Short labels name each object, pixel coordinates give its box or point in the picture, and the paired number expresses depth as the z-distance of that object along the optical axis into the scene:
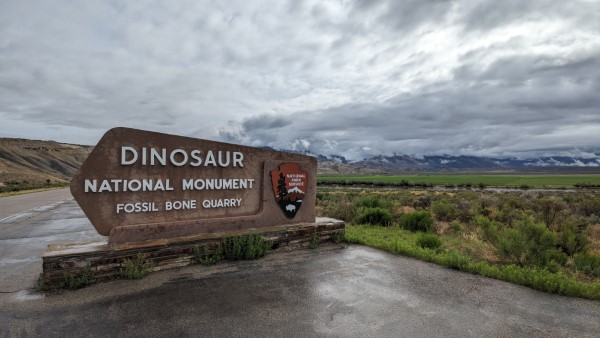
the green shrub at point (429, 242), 8.23
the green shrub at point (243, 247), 6.73
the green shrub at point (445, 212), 14.09
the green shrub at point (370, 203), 15.51
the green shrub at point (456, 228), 11.06
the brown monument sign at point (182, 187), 5.99
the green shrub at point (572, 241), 7.97
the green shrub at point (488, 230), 8.00
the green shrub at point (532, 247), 6.71
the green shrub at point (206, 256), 6.40
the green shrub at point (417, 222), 11.38
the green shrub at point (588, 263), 6.46
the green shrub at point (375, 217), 12.74
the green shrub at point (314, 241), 7.92
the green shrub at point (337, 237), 8.52
